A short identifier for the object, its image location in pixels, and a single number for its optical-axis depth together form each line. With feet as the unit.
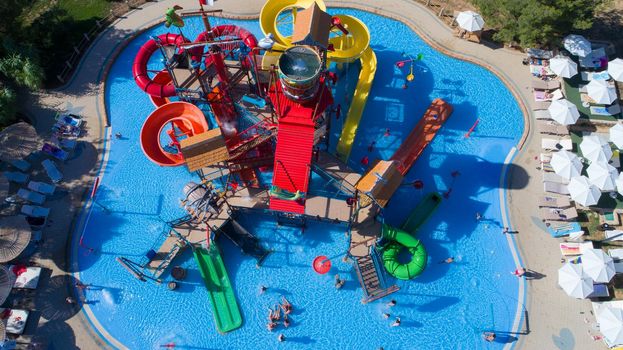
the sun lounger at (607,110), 98.94
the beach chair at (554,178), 90.89
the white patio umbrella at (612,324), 72.69
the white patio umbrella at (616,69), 96.99
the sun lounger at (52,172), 91.35
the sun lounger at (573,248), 83.30
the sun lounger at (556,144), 94.34
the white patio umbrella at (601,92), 94.63
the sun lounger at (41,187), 88.94
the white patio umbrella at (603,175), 85.20
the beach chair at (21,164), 91.47
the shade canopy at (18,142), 86.38
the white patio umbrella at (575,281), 76.54
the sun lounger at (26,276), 81.00
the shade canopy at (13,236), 76.69
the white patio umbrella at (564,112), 92.02
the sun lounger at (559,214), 87.10
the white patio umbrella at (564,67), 97.25
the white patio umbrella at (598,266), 77.66
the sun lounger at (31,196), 87.92
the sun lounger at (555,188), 89.56
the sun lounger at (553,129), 96.68
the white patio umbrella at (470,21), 103.19
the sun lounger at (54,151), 93.25
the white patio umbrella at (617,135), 89.71
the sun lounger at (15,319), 77.46
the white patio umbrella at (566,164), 86.58
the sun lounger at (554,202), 88.33
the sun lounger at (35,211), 86.45
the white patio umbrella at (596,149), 88.37
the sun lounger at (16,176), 90.02
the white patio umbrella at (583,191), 83.30
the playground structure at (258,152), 75.77
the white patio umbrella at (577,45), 101.30
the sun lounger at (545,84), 101.19
